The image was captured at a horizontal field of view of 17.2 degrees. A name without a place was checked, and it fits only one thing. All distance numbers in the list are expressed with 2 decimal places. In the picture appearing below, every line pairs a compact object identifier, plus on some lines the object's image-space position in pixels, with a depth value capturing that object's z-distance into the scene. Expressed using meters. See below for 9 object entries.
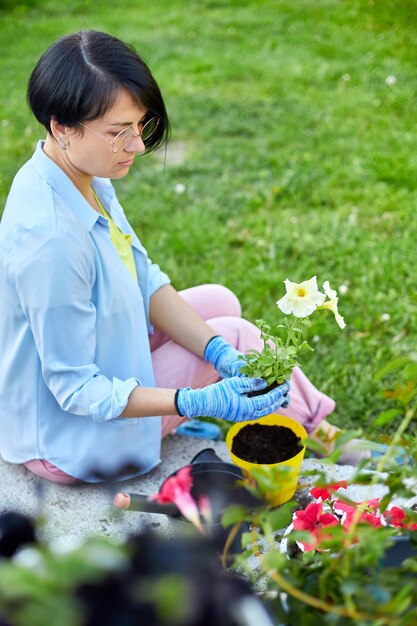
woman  2.09
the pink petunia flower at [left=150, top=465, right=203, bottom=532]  1.55
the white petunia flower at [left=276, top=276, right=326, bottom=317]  2.10
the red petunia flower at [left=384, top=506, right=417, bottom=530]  1.80
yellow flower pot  2.21
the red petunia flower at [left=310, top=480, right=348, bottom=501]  1.97
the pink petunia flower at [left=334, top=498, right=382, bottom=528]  1.83
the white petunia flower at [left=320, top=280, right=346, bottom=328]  2.12
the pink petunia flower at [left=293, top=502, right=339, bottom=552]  1.94
